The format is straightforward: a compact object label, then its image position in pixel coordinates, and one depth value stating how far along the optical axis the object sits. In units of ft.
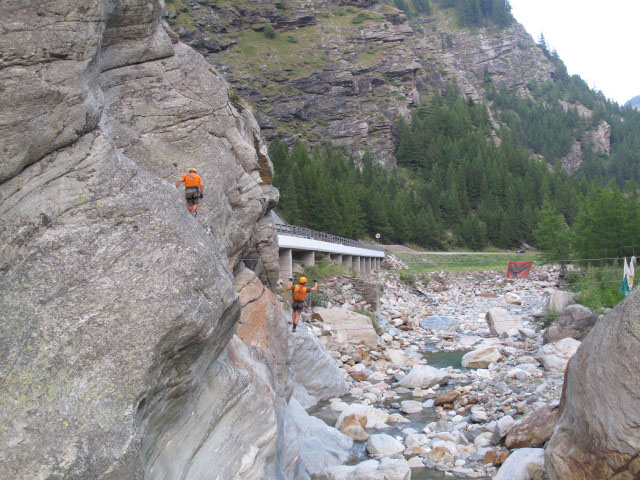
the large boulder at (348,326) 66.39
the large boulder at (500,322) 77.25
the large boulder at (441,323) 86.79
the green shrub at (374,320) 76.95
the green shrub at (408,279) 143.74
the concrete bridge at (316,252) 78.43
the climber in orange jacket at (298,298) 48.47
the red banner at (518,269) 151.23
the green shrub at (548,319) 71.96
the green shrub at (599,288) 73.42
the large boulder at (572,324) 57.36
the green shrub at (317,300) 75.73
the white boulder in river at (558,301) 75.92
